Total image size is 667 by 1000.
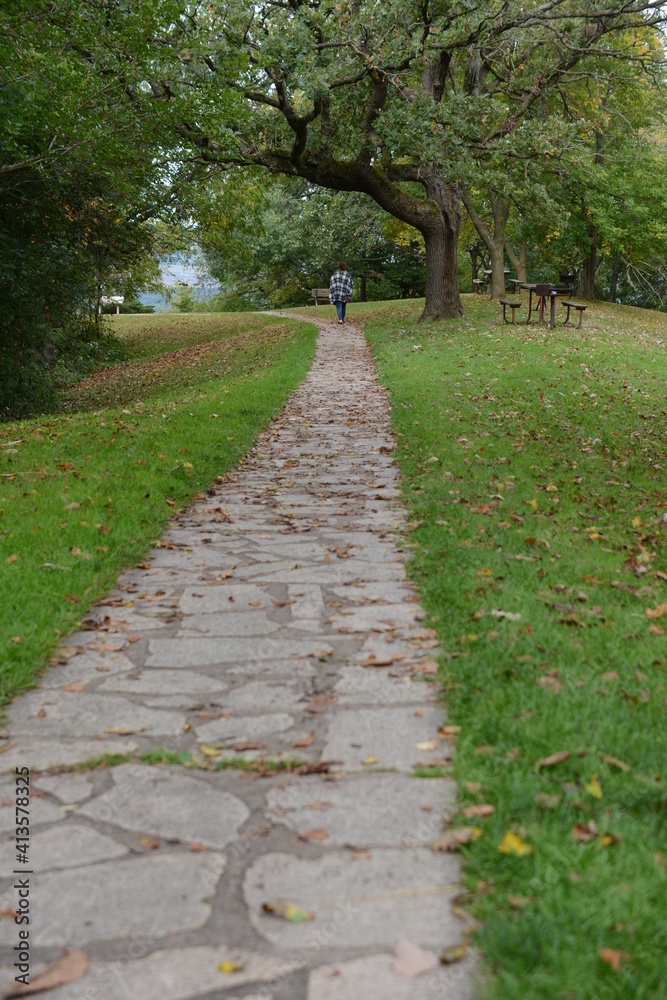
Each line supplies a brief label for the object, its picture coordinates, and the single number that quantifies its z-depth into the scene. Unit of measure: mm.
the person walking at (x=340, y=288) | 25719
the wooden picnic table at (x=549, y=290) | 19953
